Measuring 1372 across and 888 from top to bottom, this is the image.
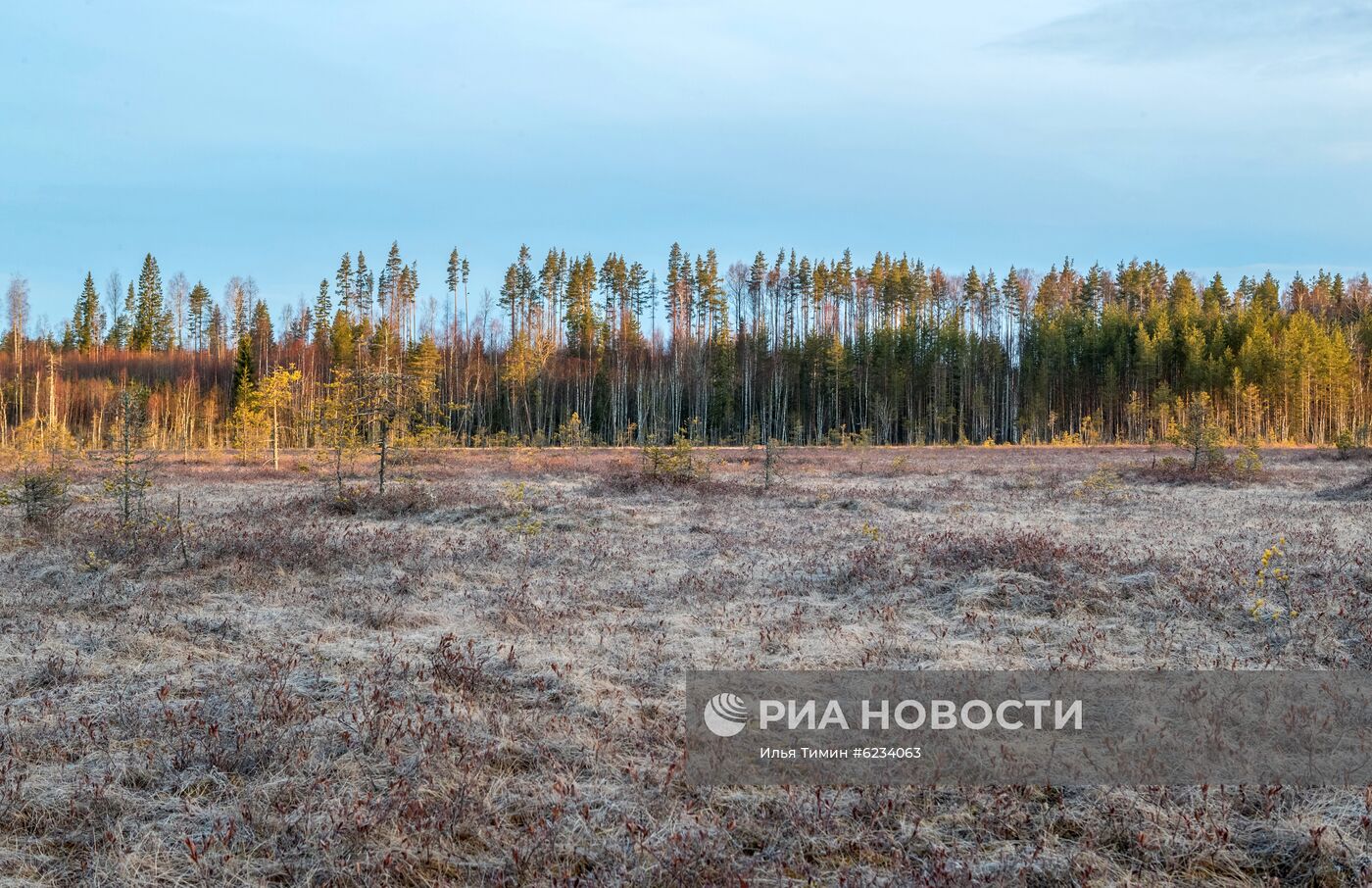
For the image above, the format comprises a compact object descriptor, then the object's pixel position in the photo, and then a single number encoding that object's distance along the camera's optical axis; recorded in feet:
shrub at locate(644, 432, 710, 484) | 77.00
